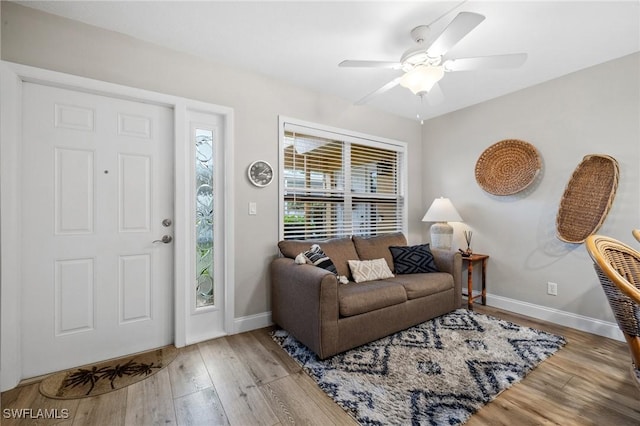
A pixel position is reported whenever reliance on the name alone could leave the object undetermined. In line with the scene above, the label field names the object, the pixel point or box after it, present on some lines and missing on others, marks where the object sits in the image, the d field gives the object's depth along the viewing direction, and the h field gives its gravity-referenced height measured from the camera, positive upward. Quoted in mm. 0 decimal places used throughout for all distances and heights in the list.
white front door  1875 -111
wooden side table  3117 -713
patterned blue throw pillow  3027 -524
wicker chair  1113 -341
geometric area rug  1561 -1101
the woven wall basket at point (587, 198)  2457 +145
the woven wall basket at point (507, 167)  2943 +529
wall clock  2664 +397
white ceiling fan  1680 +998
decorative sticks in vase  3335 -310
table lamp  3350 -71
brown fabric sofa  2051 -724
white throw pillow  2725 -581
